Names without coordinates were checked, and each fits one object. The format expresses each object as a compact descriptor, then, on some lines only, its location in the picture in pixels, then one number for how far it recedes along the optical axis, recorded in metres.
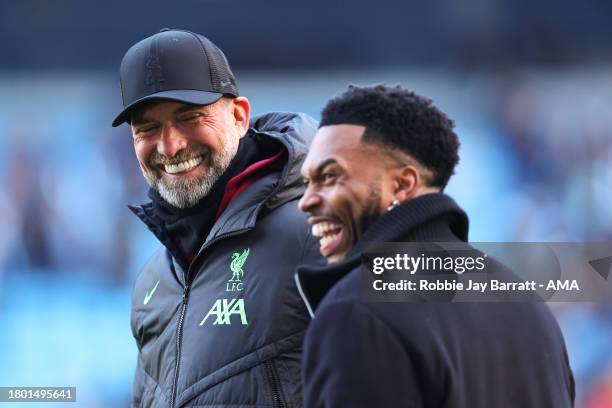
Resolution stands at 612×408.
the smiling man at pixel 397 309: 9.07
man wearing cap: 9.54
